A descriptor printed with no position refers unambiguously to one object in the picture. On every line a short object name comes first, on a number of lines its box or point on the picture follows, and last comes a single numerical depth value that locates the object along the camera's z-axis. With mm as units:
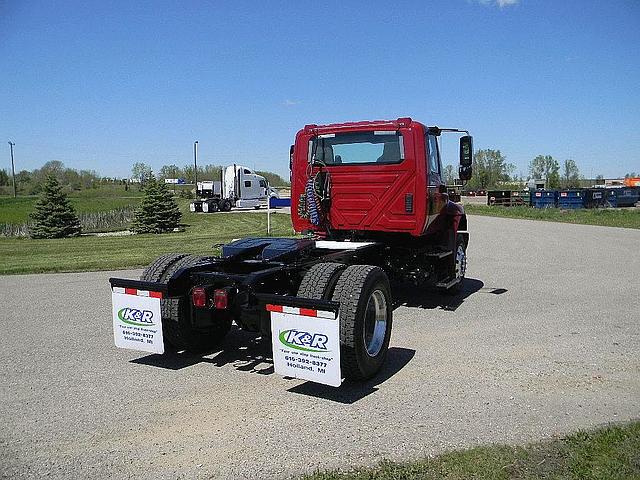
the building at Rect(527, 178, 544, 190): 81162
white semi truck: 45594
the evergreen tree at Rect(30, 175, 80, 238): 24234
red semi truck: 4820
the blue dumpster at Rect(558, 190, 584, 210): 44188
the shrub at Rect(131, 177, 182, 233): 26281
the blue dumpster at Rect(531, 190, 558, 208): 45375
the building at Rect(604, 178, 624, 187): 105612
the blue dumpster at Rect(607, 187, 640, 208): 46719
